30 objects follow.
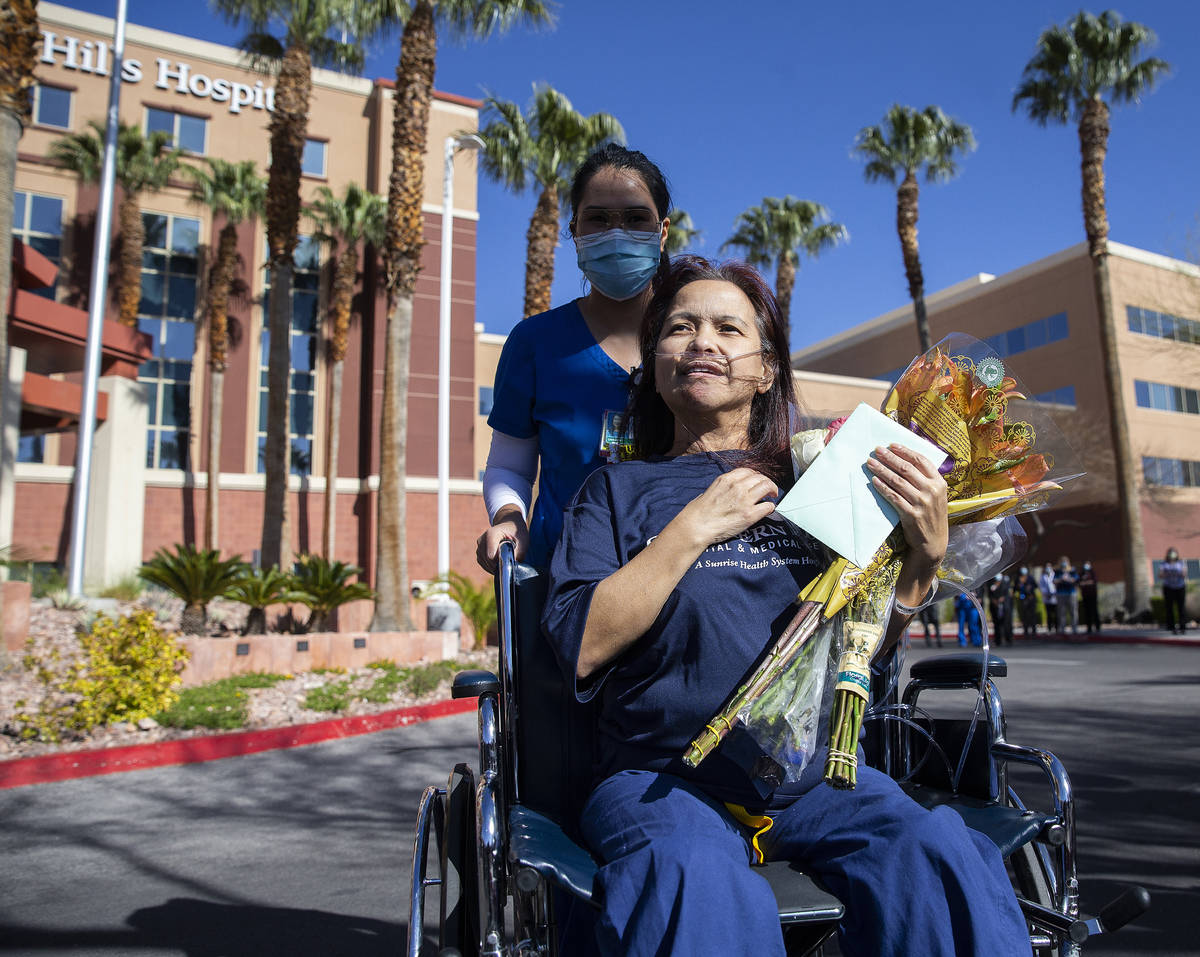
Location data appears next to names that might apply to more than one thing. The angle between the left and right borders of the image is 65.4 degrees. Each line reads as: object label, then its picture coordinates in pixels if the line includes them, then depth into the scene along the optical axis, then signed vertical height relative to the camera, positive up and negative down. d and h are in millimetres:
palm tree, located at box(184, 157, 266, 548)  26516 +10207
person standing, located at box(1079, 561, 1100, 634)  20734 -55
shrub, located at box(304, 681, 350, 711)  8789 -874
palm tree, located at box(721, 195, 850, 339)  28531 +11196
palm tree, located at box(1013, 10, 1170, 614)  22672 +12719
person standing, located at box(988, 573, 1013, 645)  18375 -199
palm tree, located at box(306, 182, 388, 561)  27875 +11012
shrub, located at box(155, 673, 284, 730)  7676 -839
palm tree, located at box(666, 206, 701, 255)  23781 +9420
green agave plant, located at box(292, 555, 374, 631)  12727 +257
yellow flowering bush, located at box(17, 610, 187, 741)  7184 -566
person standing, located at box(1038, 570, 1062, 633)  21484 +95
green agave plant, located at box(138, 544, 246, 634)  11906 +391
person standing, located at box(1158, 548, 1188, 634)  18469 +164
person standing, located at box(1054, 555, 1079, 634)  20453 +41
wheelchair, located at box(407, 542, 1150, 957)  1630 -443
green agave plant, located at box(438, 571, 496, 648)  14258 -4
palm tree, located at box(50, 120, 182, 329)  25078 +11922
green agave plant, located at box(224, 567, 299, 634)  12117 +208
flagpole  14688 +4518
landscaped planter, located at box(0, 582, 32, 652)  10406 -25
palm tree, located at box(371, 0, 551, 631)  13547 +5850
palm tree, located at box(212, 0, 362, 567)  16031 +7610
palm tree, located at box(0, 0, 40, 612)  9266 +5201
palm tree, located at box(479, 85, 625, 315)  18312 +9002
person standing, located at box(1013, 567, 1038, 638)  21562 -104
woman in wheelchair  1467 -115
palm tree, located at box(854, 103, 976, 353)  25719 +12318
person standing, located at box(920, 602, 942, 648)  17275 -320
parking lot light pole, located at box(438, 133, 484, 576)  22031 +5271
